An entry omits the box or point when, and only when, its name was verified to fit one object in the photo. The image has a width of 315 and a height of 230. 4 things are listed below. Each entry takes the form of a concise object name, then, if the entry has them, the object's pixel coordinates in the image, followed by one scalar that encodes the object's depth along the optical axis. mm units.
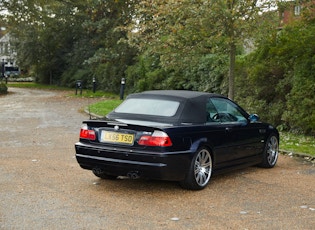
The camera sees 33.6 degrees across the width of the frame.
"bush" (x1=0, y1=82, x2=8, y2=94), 32984
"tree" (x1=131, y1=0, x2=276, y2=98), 14266
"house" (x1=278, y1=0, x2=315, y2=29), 14469
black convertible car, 6875
